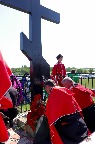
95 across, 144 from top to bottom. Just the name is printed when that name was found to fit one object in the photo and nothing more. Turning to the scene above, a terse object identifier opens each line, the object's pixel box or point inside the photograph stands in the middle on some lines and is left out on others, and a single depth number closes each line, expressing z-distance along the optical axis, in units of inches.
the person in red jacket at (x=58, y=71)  107.8
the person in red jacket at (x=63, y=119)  40.8
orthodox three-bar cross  68.7
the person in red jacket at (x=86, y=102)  61.0
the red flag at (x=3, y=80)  35.3
